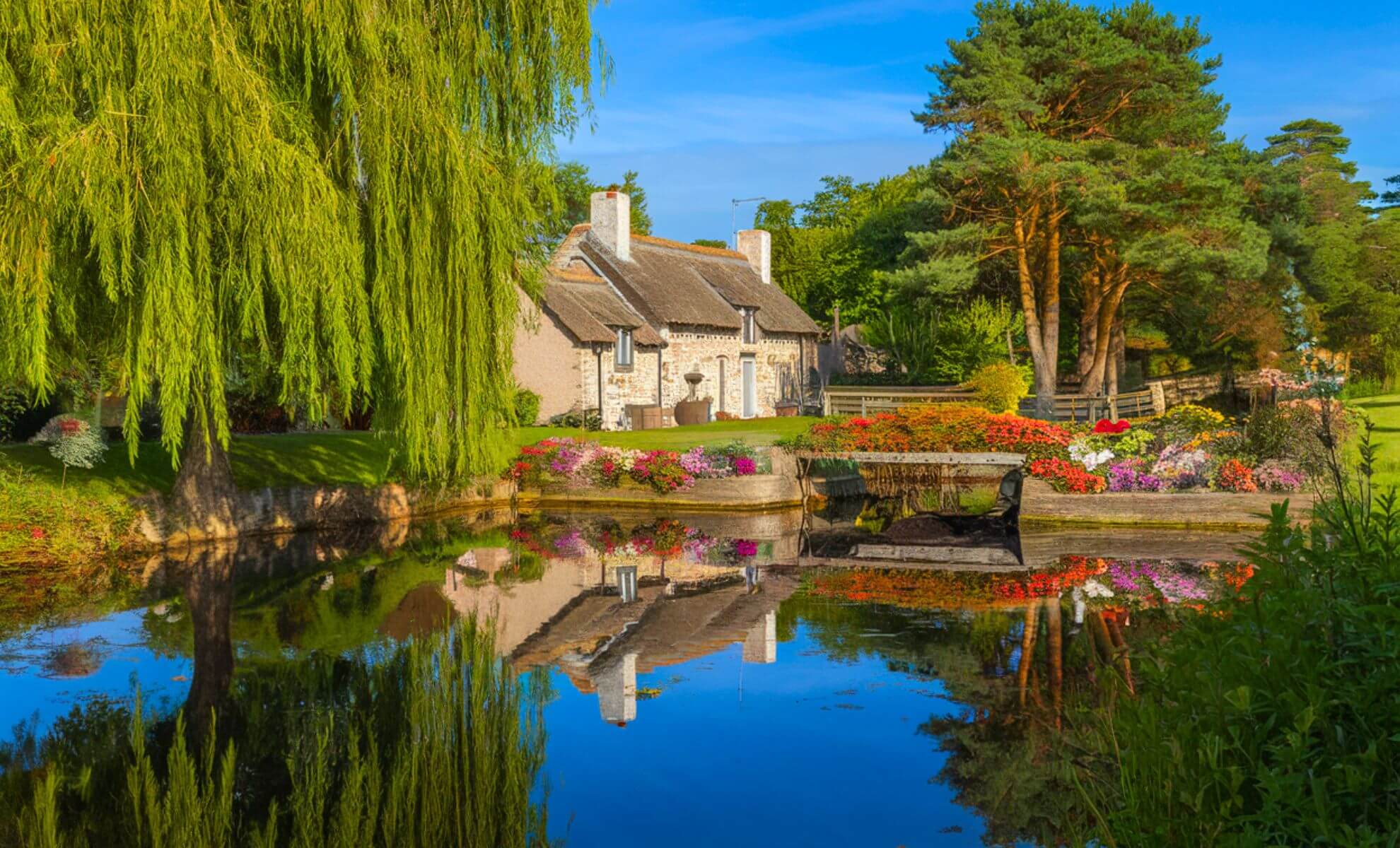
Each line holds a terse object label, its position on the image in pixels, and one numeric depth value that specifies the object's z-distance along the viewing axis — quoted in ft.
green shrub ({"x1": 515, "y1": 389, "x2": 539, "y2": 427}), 108.17
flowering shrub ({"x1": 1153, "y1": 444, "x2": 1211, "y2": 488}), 63.52
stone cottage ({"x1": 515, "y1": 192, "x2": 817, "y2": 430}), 111.24
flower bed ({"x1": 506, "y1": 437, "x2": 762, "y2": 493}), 75.41
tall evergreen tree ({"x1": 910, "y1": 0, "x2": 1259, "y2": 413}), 104.27
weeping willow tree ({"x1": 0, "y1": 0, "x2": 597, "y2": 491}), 40.42
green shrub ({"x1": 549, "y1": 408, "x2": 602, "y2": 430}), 109.19
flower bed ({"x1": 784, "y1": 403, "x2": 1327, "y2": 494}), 61.87
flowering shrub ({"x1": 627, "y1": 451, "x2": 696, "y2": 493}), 75.00
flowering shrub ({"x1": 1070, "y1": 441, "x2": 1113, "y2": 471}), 66.44
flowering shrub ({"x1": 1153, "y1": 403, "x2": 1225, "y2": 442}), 68.85
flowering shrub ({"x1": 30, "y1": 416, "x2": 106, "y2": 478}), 55.93
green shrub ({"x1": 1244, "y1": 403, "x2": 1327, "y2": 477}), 60.39
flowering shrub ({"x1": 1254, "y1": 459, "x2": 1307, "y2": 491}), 60.34
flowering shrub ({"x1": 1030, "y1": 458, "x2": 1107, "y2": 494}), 63.98
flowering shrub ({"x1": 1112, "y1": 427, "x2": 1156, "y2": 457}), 68.44
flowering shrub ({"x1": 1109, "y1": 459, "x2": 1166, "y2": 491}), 64.13
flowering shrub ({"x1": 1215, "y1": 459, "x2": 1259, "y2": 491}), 61.21
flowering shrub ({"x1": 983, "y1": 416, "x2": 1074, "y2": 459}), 67.67
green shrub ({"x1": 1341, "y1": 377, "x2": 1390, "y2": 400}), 135.60
